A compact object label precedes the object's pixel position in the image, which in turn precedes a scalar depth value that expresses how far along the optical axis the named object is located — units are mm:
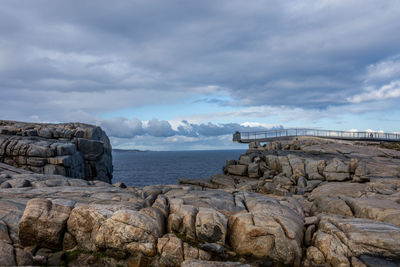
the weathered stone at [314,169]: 33406
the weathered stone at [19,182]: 18156
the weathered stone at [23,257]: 10695
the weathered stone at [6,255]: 10266
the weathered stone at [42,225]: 11961
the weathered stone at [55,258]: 11430
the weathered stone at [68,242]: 12406
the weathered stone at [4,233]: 11698
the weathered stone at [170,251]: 11755
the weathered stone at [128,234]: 12016
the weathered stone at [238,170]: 41281
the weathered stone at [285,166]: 36291
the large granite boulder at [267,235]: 11984
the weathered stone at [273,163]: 39125
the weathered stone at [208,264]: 10738
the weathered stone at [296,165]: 34656
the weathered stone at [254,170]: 39969
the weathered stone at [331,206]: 17889
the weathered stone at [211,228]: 12598
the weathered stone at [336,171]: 31634
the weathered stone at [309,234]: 12922
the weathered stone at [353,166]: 32088
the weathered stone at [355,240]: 11359
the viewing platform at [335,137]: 57156
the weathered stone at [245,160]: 42506
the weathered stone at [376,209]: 15283
